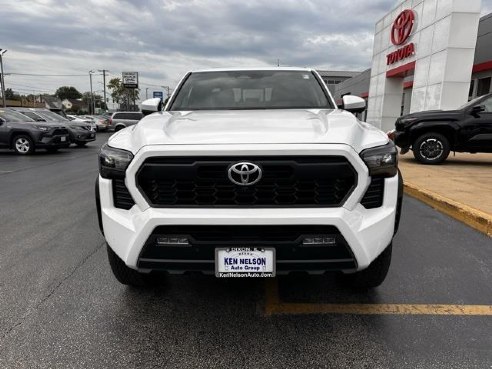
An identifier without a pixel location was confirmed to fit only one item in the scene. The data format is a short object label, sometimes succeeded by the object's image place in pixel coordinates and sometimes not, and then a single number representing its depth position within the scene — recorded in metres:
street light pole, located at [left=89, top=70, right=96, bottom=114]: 88.11
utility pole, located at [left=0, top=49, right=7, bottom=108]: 41.44
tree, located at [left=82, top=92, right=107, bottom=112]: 130.20
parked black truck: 9.29
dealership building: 14.99
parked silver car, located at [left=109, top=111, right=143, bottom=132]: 31.20
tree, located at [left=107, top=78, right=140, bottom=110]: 85.38
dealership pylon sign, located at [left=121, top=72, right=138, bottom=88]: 67.00
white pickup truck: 2.29
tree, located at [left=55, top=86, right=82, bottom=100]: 135.88
